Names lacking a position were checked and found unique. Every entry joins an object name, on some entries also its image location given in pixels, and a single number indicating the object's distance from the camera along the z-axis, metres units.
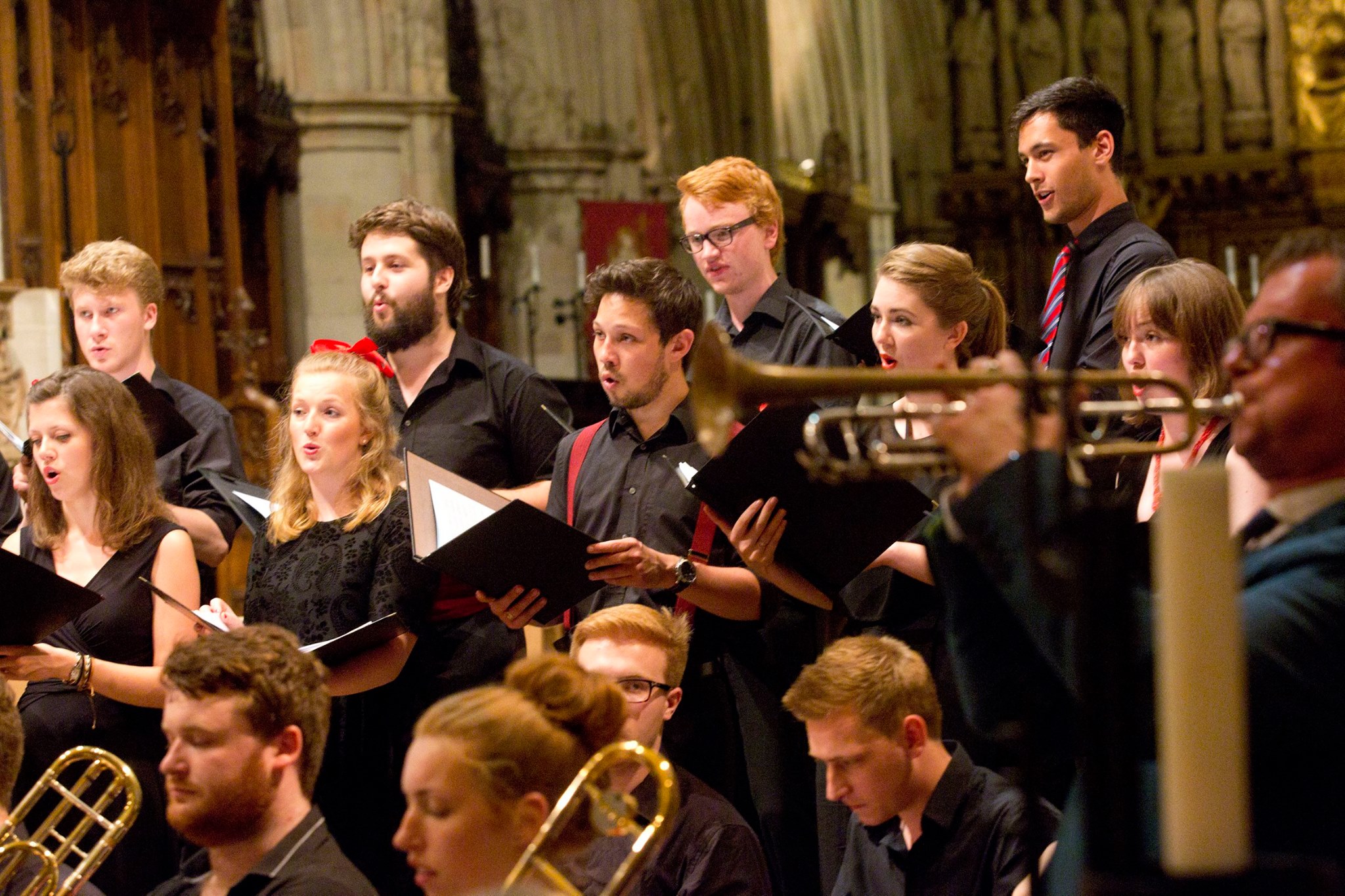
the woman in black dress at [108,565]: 7.42
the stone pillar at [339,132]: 18.81
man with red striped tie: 7.76
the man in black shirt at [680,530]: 7.38
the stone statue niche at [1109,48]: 30.68
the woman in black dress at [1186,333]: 6.30
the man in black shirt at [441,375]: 8.24
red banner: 21.26
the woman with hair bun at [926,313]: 7.07
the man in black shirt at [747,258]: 8.27
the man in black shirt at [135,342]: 8.71
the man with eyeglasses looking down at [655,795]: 6.39
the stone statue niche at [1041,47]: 30.98
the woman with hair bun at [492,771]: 4.53
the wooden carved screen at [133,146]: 13.95
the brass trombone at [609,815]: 4.10
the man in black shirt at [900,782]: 6.23
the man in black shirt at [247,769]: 5.16
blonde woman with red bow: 7.23
